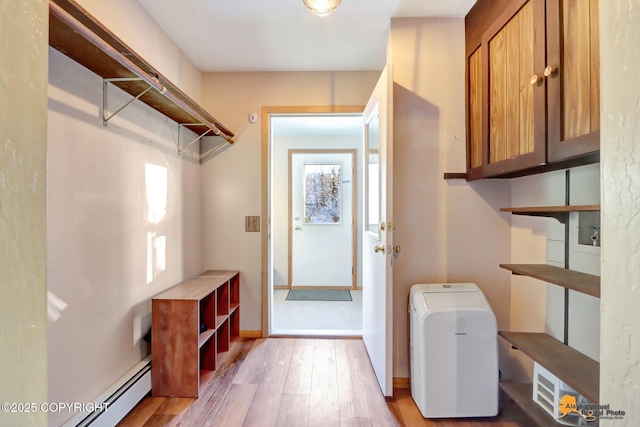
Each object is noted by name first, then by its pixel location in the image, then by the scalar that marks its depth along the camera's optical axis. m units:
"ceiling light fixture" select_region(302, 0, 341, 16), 1.53
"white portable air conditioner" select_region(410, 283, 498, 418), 1.54
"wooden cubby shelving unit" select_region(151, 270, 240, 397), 1.71
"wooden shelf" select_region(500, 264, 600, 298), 1.04
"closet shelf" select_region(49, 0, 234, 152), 0.99
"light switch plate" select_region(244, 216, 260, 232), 2.55
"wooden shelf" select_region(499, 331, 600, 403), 1.07
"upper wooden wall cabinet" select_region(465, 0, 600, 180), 1.02
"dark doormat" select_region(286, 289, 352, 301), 3.76
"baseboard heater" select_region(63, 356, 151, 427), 1.31
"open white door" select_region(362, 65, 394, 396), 1.65
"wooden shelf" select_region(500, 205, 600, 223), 1.01
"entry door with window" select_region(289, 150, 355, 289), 4.25
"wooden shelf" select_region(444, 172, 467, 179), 1.84
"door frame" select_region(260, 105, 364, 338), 2.53
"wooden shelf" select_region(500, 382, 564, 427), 1.26
